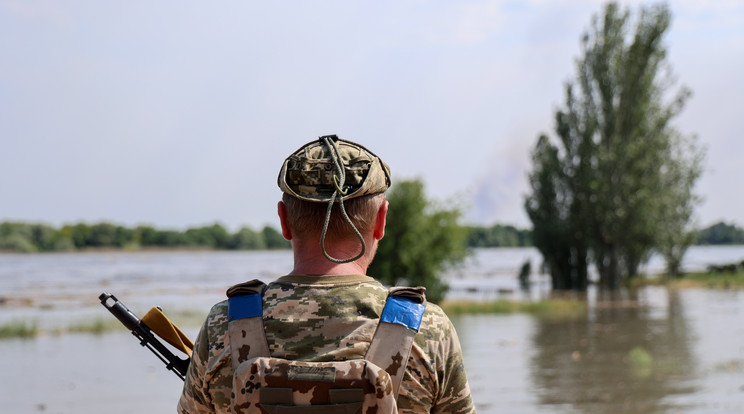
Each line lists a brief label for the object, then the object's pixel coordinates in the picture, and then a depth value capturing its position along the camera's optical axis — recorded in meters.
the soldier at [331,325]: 1.98
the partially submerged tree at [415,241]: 29.98
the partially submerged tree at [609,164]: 41.78
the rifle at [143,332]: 2.66
